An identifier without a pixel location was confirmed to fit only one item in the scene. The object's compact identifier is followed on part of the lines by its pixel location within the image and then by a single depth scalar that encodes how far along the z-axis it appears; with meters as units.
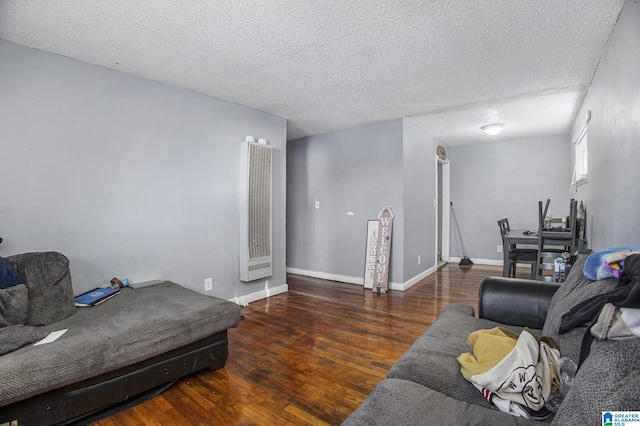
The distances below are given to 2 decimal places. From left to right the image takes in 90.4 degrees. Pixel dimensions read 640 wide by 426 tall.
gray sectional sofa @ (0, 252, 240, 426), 1.49
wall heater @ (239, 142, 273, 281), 3.61
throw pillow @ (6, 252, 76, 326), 1.94
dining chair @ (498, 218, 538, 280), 3.94
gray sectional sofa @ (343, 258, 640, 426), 0.66
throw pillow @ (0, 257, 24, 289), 1.86
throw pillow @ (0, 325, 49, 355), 1.54
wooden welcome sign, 4.28
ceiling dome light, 4.59
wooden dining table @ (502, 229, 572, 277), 3.39
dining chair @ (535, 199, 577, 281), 3.35
